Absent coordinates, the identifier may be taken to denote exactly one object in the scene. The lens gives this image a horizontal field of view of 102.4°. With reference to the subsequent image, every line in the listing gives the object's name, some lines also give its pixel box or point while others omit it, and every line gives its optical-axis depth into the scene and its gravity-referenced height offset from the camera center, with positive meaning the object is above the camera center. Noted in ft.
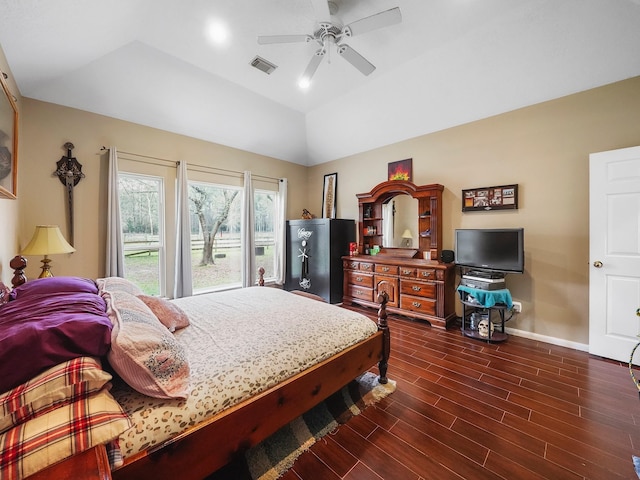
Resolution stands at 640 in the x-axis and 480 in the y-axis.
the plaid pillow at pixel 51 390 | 2.68 -1.71
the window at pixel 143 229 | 11.41 +0.46
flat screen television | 9.54 -0.45
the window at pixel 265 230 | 16.11 +0.54
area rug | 4.83 -4.19
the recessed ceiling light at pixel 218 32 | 8.07 +6.72
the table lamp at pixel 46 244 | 7.60 -0.16
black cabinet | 14.69 -0.90
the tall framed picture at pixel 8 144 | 6.16 +2.47
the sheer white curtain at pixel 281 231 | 16.60 +0.48
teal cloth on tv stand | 9.51 -2.23
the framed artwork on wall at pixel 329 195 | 16.89 +2.86
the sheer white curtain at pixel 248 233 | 14.58 +0.31
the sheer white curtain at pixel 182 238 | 12.25 +0.03
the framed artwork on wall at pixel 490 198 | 10.43 +1.69
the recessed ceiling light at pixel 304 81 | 8.54 +5.29
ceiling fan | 6.38 +5.56
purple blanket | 2.86 -1.18
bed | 3.34 -2.42
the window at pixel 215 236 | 13.63 +0.15
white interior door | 7.92 -0.46
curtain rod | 11.30 +3.74
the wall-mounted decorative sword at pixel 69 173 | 9.63 +2.49
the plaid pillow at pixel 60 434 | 2.47 -2.10
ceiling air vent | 9.55 +6.62
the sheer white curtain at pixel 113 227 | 10.33 +0.48
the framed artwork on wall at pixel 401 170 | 13.46 +3.66
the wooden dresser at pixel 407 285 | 11.28 -2.27
